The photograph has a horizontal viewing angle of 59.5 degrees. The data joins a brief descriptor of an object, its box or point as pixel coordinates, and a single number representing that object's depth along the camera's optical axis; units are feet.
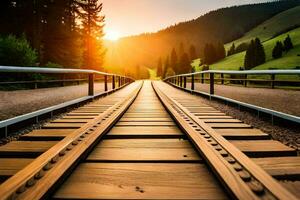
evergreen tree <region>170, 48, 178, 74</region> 423.64
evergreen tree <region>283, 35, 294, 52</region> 351.05
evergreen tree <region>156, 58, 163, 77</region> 517.35
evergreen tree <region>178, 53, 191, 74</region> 366.63
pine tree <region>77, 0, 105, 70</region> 125.39
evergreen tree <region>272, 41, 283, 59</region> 338.95
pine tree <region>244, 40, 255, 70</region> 325.01
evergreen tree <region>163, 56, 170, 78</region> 441.77
